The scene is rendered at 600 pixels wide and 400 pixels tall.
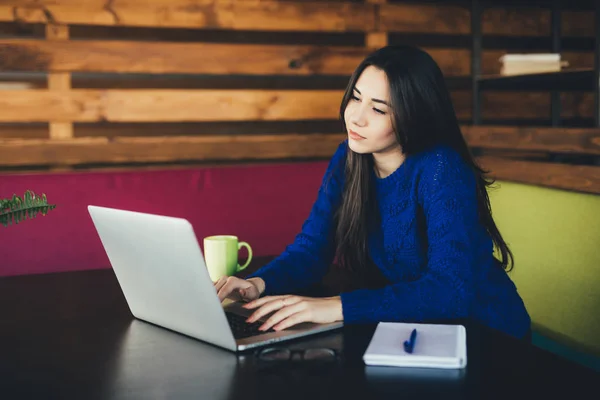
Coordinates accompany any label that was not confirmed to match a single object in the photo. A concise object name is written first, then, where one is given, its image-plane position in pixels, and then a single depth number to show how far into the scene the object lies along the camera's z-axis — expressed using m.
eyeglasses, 1.05
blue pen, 1.04
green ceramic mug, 1.58
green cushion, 1.80
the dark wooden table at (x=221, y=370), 0.93
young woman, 1.38
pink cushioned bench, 2.14
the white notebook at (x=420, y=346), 1.01
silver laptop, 1.05
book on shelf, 3.06
